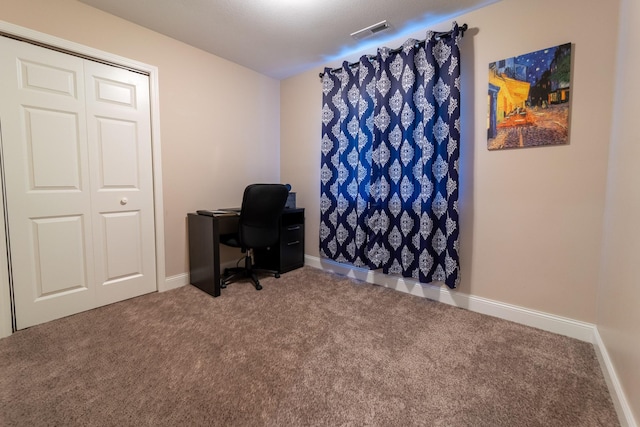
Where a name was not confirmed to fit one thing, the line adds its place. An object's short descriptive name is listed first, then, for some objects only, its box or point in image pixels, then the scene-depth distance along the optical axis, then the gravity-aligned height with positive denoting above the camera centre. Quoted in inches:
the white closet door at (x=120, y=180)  83.7 +4.3
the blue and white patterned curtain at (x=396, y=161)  85.1 +12.6
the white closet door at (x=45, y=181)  69.8 +3.3
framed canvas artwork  68.8 +26.9
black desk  95.3 -23.1
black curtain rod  80.0 +51.6
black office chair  96.6 -10.2
